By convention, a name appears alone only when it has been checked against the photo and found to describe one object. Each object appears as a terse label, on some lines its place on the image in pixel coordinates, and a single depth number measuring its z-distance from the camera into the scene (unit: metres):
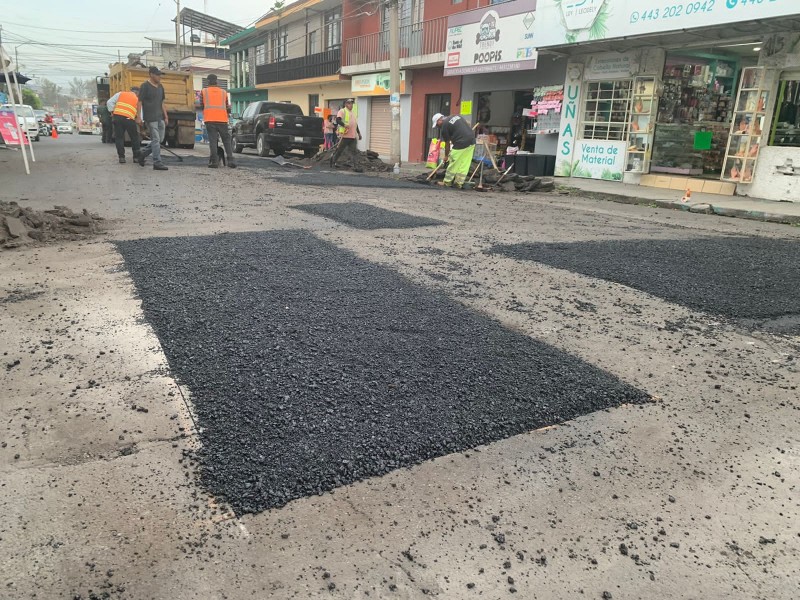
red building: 21.30
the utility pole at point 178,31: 45.66
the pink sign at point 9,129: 13.86
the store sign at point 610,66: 14.18
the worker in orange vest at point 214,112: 13.51
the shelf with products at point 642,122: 13.73
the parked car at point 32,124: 26.09
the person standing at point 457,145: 12.56
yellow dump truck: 19.94
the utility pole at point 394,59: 18.45
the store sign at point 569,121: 15.54
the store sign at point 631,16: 10.25
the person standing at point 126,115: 13.17
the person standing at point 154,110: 12.67
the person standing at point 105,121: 24.55
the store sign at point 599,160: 14.77
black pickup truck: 19.88
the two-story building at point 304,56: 29.73
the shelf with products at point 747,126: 11.39
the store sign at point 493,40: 15.67
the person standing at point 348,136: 17.17
